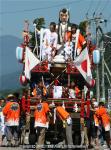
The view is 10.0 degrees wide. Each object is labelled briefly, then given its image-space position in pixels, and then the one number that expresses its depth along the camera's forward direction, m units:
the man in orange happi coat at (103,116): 18.42
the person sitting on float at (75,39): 18.83
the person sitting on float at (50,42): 18.62
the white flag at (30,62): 18.25
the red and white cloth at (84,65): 18.11
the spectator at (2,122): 20.69
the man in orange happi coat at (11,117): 18.66
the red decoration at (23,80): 18.27
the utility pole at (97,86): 46.37
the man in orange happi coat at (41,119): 16.59
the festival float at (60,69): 17.73
